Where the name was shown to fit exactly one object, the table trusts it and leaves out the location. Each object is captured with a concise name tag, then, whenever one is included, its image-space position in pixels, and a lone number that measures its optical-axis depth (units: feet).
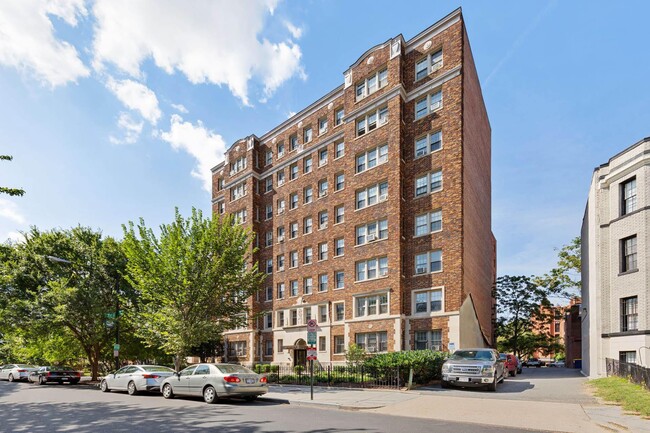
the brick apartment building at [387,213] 95.96
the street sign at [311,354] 56.02
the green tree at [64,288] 94.68
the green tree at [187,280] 82.64
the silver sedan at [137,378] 67.10
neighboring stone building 75.92
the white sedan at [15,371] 113.19
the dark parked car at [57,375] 96.68
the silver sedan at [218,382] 53.42
